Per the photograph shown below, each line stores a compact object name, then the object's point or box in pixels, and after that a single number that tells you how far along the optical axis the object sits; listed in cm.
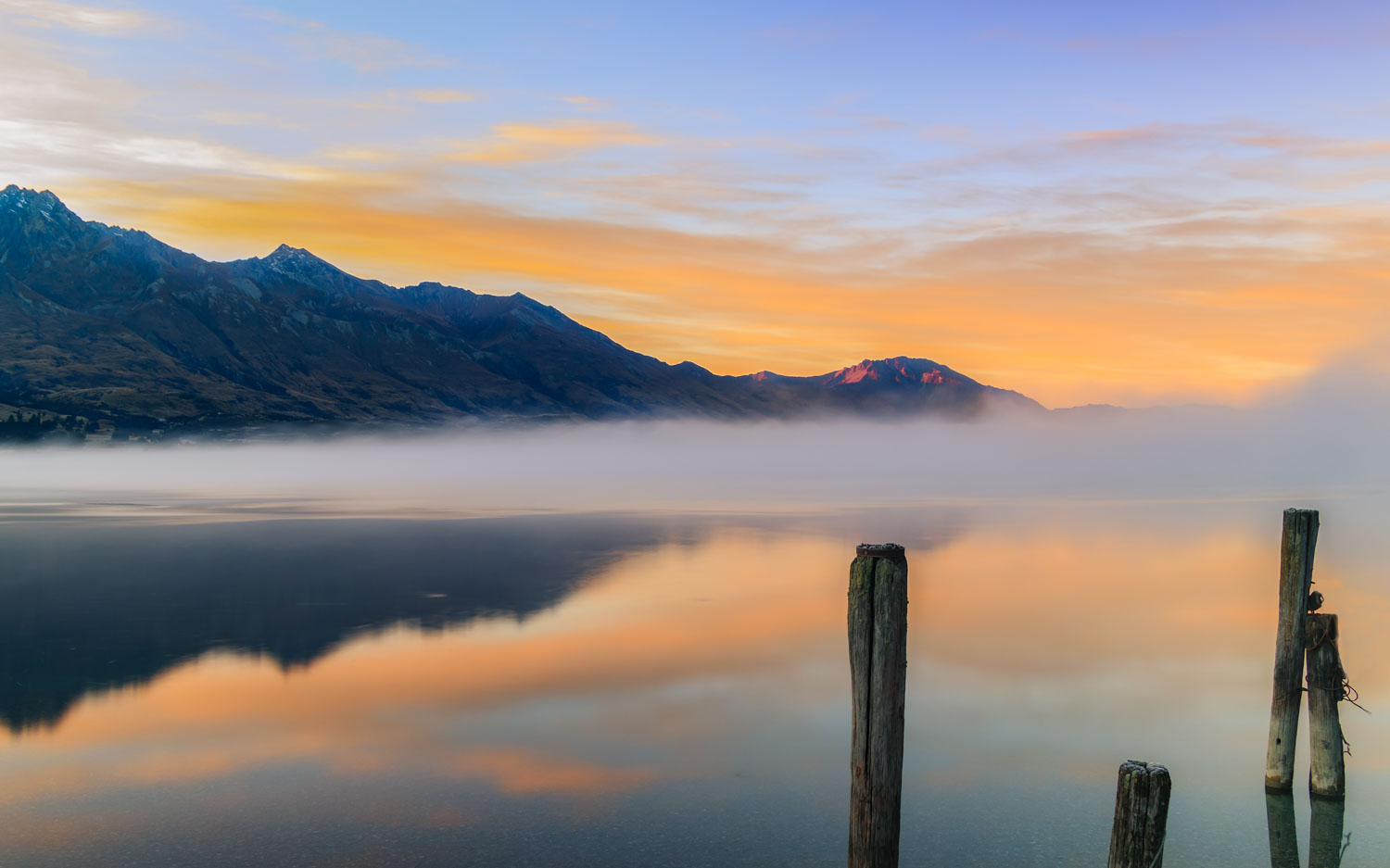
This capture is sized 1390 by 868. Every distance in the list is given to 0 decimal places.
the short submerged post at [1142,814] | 894
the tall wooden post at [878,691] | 1087
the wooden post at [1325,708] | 1479
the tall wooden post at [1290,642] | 1486
